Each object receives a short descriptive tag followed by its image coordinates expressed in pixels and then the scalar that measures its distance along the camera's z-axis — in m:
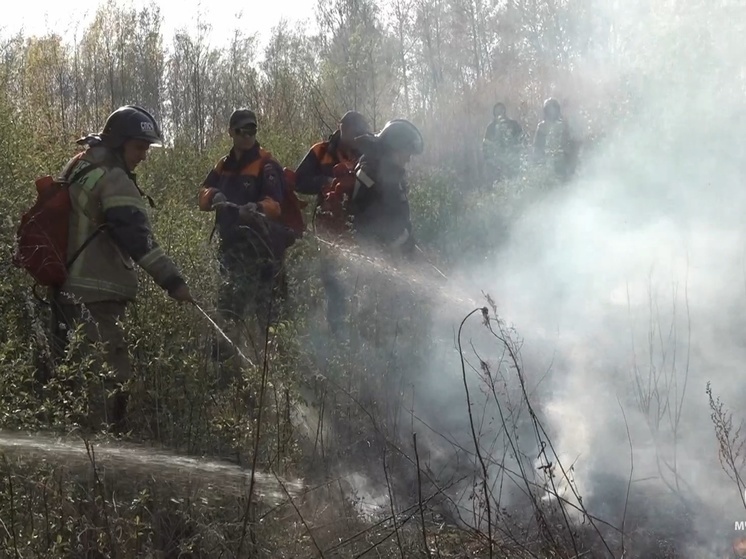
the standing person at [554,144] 10.52
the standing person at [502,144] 12.05
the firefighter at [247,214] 5.67
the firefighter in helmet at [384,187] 5.78
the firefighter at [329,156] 6.35
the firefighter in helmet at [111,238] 4.00
